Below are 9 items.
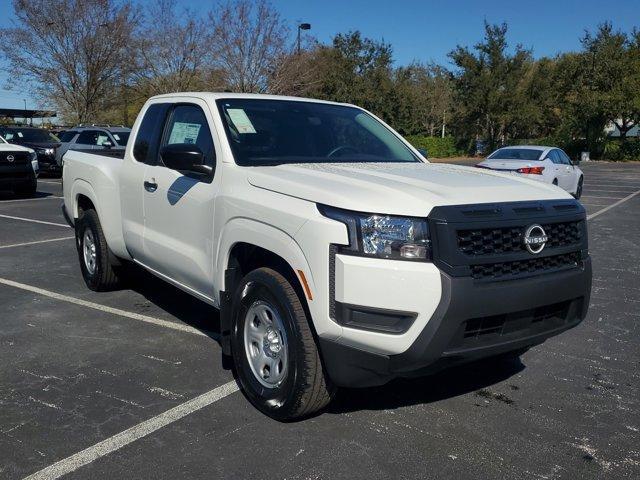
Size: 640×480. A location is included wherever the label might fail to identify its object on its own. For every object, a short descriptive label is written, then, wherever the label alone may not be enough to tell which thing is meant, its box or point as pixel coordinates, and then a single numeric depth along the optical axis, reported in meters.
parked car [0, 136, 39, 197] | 14.41
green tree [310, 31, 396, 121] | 43.50
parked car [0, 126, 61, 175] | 20.94
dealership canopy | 58.49
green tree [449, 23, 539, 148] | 46.19
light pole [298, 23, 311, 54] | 27.84
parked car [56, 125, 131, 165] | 17.78
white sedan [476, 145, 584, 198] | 15.05
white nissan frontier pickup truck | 2.99
